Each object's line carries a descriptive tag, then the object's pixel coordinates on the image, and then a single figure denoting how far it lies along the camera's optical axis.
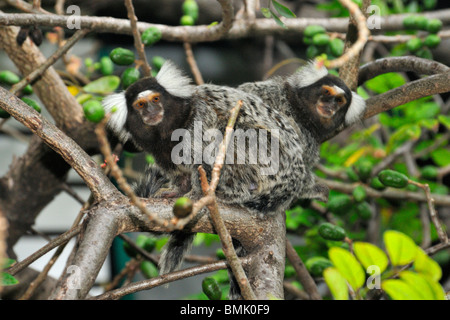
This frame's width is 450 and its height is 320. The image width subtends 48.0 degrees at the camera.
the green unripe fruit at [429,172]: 3.09
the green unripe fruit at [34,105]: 2.19
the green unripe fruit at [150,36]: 2.42
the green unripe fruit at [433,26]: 2.77
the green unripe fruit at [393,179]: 2.21
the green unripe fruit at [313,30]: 2.70
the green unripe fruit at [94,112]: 1.97
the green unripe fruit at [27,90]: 2.40
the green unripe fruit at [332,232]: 2.27
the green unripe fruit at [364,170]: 2.79
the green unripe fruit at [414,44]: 2.71
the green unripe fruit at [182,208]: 1.15
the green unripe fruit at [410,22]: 2.86
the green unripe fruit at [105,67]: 2.79
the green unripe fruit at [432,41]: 2.72
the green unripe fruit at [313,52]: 2.85
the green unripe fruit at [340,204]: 2.69
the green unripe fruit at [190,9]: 2.89
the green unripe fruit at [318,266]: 2.37
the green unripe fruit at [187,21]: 2.81
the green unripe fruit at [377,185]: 2.56
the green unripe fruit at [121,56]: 2.35
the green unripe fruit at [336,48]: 2.53
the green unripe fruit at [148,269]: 2.75
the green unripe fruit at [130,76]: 2.42
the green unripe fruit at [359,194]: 2.68
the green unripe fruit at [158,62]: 2.91
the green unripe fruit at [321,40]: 2.59
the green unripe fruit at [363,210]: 2.81
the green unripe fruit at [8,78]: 2.41
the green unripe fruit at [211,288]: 2.01
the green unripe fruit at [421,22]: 2.80
